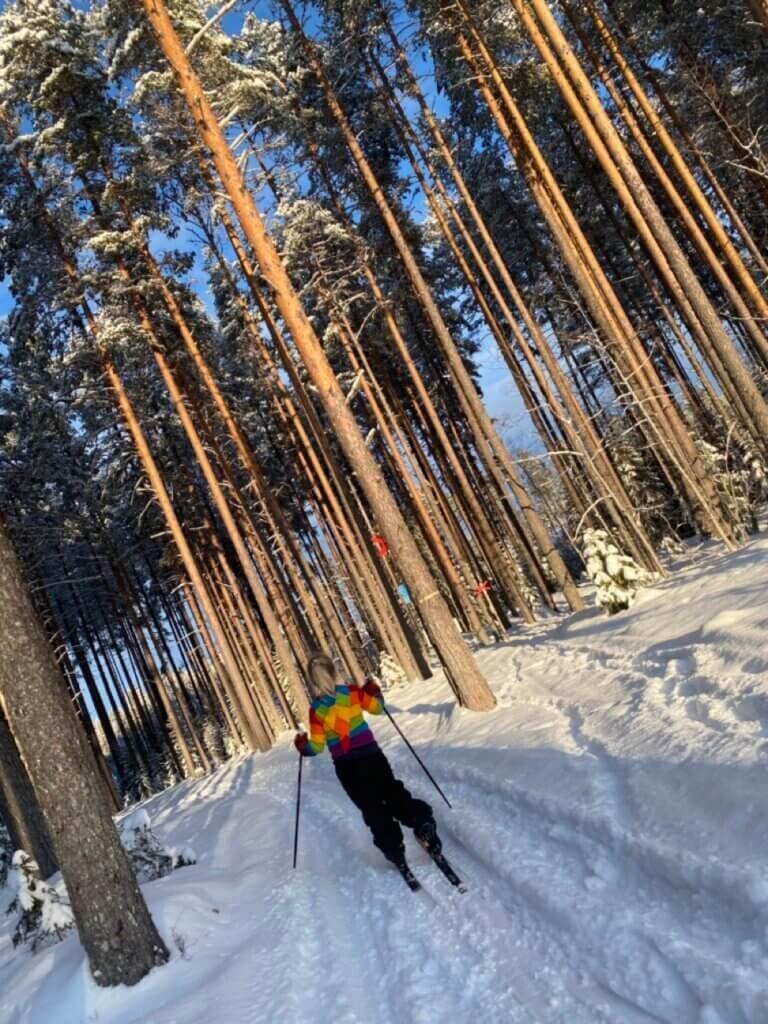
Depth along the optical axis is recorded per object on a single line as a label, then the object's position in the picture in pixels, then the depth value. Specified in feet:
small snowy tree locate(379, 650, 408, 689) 73.05
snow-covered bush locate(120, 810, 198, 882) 25.52
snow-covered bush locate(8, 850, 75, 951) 22.38
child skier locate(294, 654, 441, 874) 16.63
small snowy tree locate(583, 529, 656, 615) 33.76
